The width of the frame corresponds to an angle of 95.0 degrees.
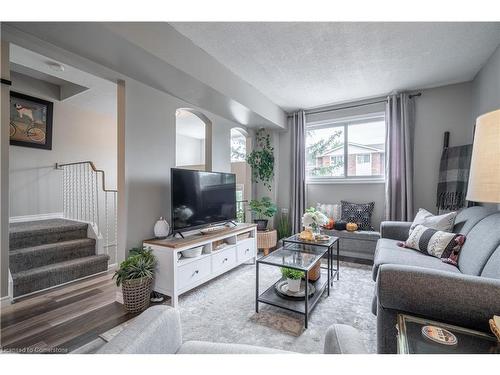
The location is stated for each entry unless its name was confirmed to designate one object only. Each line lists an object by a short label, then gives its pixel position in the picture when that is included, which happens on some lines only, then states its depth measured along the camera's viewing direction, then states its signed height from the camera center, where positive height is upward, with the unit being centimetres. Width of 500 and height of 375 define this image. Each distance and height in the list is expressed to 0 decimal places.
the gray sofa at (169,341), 72 -53
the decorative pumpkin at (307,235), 252 -55
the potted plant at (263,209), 381 -39
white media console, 211 -79
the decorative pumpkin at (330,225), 348 -60
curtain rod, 330 +131
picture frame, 312 +91
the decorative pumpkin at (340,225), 344 -59
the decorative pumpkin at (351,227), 335 -60
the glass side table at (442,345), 85 -61
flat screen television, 235 -15
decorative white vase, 232 -44
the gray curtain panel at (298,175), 402 +19
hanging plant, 405 +44
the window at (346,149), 371 +64
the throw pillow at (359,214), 349 -44
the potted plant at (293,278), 198 -80
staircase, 236 -81
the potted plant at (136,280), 200 -83
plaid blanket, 279 +11
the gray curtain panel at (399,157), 325 +41
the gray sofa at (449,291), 108 -54
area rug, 164 -110
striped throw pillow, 192 -51
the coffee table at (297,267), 186 -68
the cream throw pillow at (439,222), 229 -37
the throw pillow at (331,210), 379 -41
